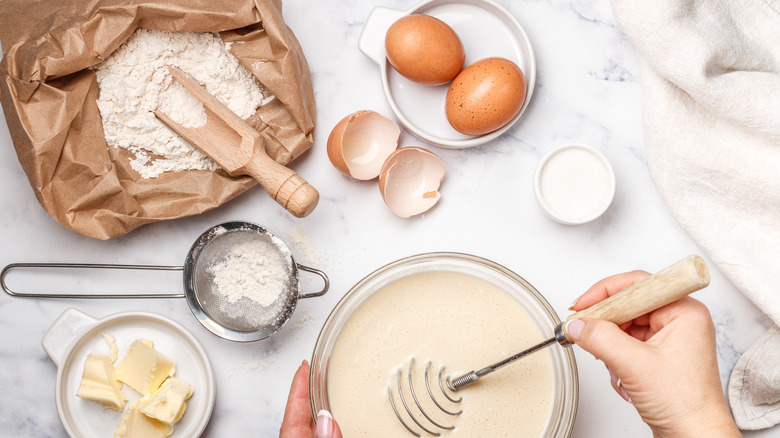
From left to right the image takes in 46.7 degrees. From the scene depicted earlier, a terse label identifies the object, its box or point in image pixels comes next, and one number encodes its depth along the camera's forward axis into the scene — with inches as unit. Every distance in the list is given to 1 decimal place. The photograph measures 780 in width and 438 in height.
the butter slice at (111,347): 25.8
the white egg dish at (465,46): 26.3
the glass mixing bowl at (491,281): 23.5
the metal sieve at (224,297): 25.1
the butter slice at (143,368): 25.1
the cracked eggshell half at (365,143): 25.4
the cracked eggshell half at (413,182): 25.7
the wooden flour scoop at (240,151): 24.3
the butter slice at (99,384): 25.1
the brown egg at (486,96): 24.4
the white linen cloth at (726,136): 24.4
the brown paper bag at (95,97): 23.8
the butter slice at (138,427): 25.0
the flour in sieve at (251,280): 25.4
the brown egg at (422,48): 24.6
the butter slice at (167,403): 24.8
